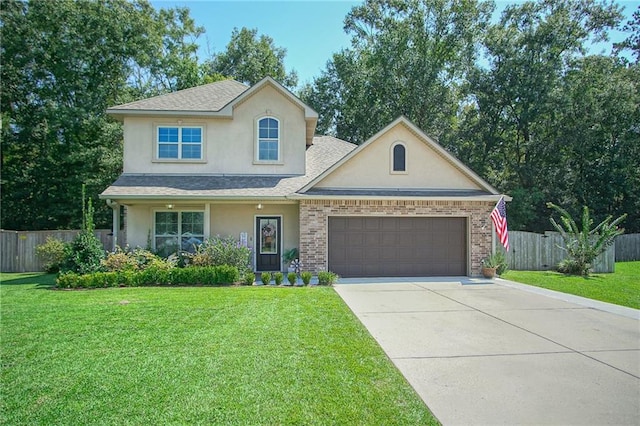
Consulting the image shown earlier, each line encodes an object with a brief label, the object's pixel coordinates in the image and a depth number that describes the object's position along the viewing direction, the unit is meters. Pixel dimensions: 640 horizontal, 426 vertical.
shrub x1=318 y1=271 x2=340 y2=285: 11.90
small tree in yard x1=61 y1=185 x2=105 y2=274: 11.80
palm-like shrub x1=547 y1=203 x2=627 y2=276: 14.96
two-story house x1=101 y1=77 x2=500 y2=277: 13.70
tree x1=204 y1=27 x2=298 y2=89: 30.83
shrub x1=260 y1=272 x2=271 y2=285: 11.81
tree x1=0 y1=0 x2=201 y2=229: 23.19
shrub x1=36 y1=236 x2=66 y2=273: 15.04
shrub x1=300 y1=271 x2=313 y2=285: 11.68
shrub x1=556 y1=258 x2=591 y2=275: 15.02
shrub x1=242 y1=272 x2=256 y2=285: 11.85
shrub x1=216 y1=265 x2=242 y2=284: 11.77
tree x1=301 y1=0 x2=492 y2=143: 28.02
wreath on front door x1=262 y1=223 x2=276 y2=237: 14.98
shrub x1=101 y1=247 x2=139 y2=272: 12.13
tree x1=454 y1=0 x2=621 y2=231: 25.39
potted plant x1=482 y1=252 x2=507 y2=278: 13.75
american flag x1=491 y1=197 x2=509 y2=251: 12.75
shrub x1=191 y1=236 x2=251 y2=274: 12.58
